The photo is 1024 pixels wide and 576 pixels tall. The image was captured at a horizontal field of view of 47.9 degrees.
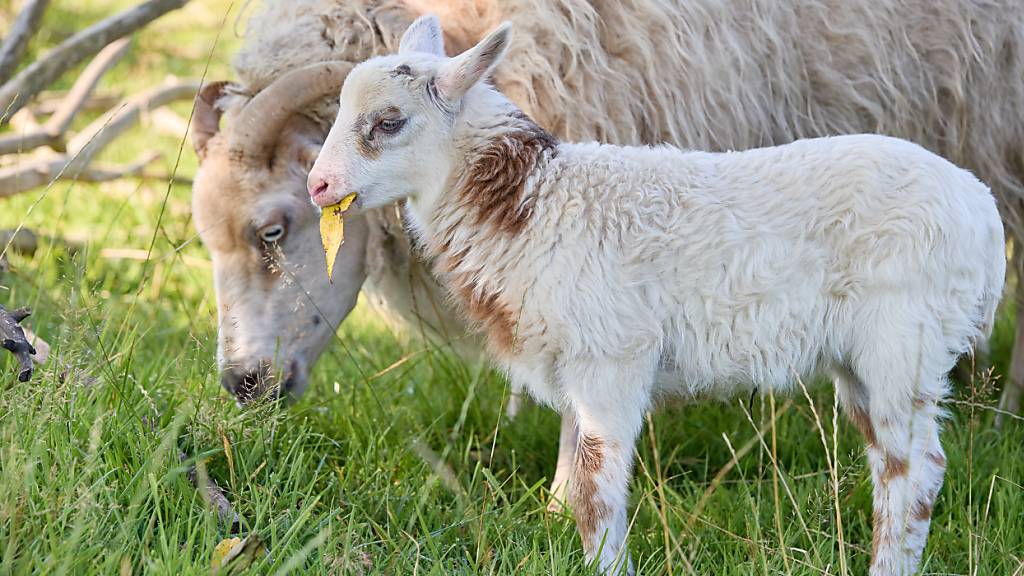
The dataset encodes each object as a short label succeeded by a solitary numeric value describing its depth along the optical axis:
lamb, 2.82
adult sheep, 3.88
